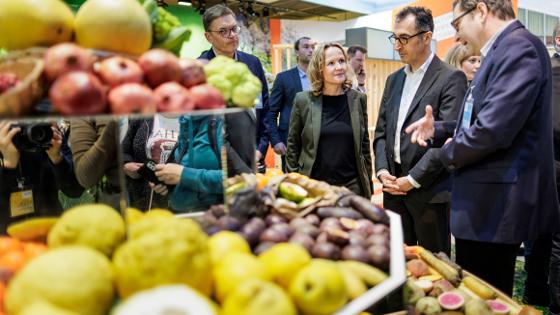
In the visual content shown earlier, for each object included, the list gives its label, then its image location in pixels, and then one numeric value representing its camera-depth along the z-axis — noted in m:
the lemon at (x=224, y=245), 1.08
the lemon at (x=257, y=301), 0.83
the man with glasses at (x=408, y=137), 2.90
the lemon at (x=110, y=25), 1.06
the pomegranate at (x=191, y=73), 1.17
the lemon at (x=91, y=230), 1.02
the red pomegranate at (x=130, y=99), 0.94
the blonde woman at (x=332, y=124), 3.33
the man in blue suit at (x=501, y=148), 2.08
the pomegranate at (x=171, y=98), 1.04
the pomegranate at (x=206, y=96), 1.12
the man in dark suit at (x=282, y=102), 4.86
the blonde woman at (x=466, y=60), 4.10
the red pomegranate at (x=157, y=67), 1.08
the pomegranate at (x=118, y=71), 0.99
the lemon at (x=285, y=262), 1.01
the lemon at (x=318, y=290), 0.91
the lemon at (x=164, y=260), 0.87
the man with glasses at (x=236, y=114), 1.57
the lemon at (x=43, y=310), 0.77
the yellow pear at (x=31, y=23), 1.03
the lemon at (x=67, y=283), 0.83
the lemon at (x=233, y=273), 0.96
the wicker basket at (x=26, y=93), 0.92
